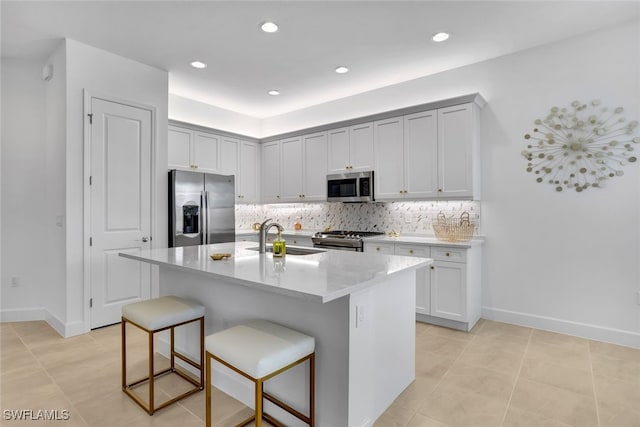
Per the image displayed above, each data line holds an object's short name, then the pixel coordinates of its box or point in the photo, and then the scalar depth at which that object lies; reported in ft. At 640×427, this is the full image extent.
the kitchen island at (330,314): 5.56
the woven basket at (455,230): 12.03
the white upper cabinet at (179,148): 14.73
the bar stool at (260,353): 4.98
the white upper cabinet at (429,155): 11.88
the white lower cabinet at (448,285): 11.21
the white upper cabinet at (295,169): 16.20
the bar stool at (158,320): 6.72
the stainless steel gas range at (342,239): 13.61
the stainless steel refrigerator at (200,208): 13.42
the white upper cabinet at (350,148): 14.35
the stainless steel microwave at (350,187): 14.21
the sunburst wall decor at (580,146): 10.16
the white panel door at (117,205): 11.55
